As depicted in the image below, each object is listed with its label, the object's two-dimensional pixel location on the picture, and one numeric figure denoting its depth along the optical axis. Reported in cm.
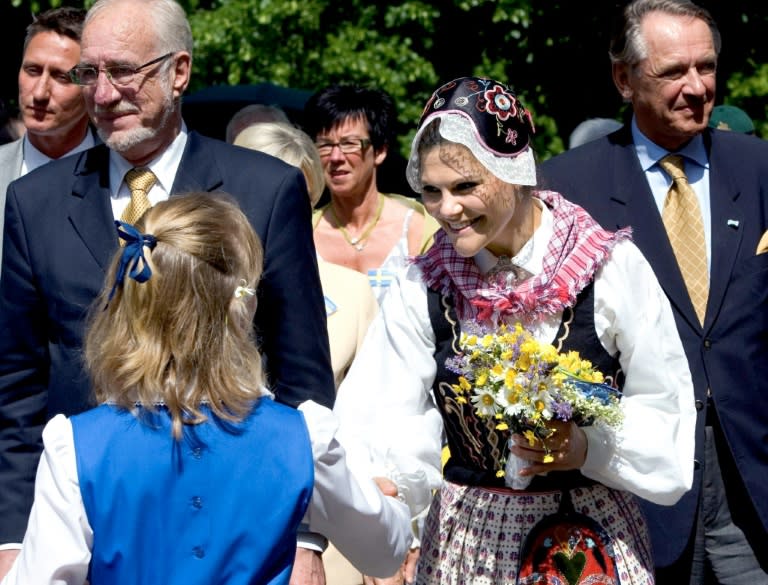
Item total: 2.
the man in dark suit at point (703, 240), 495
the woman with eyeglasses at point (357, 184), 700
